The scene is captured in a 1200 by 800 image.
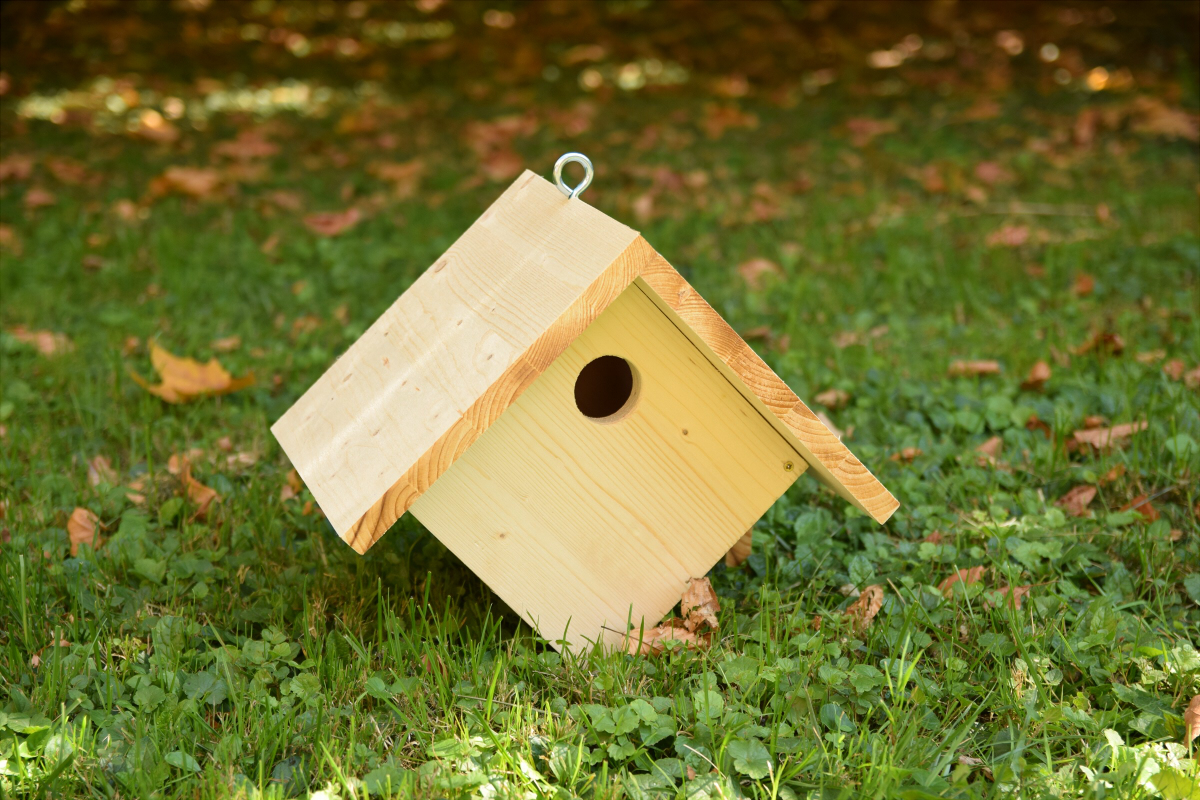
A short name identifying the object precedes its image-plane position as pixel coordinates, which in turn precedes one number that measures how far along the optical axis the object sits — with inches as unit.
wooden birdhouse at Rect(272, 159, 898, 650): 69.6
